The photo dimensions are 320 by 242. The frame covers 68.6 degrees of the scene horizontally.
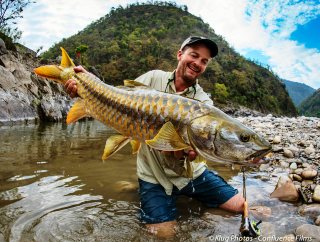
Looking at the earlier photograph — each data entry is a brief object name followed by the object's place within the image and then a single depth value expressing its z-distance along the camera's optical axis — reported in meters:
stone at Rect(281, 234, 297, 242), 2.34
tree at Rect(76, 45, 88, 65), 36.84
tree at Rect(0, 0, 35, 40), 22.91
